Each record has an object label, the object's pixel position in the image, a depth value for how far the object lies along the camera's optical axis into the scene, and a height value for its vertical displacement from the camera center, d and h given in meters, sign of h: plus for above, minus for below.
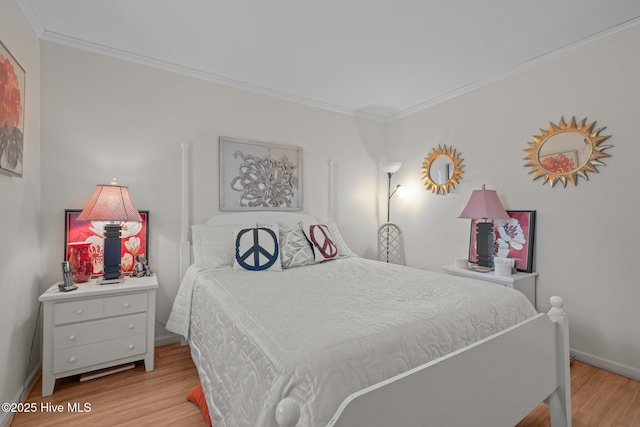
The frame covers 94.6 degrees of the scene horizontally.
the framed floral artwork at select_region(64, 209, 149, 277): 2.20 -0.24
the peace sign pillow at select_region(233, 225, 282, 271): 2.29 -0.33
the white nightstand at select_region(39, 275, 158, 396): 1.80 -0.79
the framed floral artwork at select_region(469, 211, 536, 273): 2.52 -0.22
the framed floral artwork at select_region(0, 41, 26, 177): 1.49 +0.50
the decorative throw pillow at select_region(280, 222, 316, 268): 2.46 -0.34
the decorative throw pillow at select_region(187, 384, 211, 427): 1.59 -1.10
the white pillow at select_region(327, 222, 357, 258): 2.94 -0.36
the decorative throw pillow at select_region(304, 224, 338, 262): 2.62 -0.30
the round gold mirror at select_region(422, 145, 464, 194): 3.15 +0.47
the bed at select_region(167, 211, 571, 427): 0.90 -0.53
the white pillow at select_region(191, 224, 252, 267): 2.35 -0.31
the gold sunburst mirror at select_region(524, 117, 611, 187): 2.20 +0.49
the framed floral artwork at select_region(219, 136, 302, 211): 2.85 +0.34
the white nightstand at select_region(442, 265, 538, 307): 2.32 -0.54
